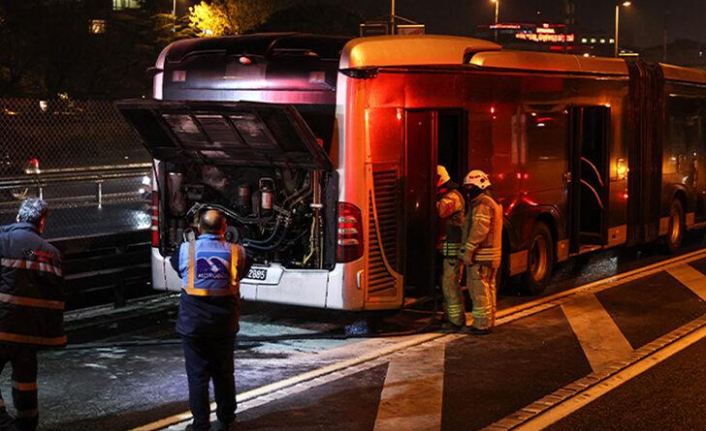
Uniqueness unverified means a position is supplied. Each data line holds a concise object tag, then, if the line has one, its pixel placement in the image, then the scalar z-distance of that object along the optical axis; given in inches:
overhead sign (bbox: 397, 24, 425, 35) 471.8
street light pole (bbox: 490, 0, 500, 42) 2206.7
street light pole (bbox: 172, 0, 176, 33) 1387.8
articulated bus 375.6
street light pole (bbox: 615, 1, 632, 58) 2011.6
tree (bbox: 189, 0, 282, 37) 1470.2
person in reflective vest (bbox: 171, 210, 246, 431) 257.3
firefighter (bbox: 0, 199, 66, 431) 253.4
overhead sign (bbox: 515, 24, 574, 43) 3319.4
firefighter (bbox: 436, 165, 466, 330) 397.1
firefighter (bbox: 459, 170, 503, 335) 389.1
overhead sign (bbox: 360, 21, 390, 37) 473.4
